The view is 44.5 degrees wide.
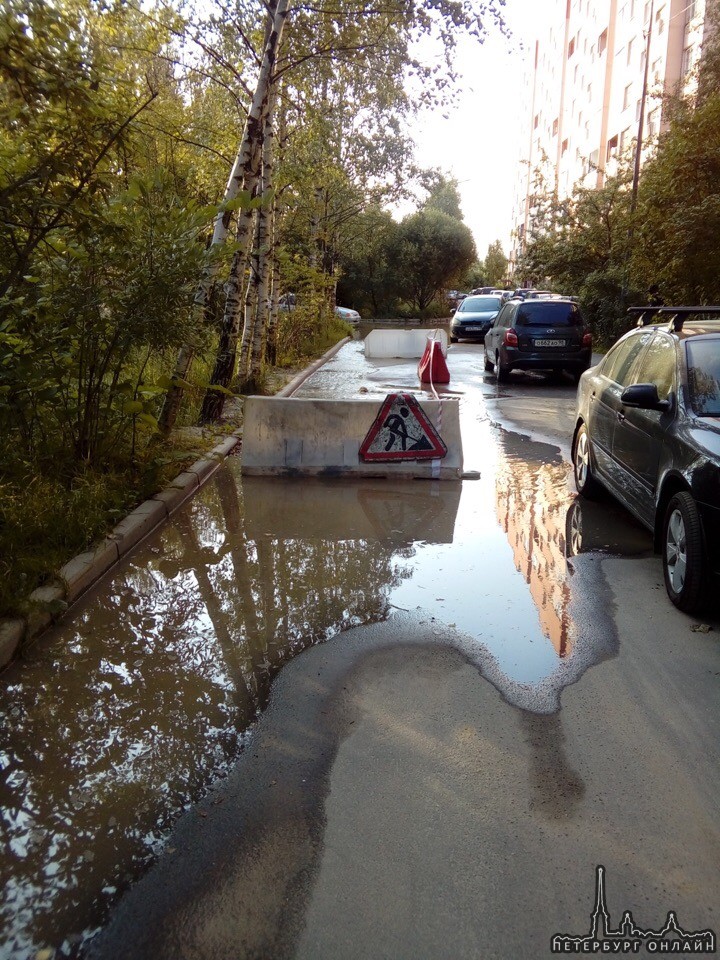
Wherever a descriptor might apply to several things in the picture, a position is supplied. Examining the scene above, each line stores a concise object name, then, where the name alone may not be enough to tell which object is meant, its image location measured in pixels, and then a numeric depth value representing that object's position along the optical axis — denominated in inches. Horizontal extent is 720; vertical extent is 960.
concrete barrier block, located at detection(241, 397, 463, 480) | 366.3
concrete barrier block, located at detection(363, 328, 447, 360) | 1038.4
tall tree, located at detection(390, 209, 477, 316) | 2142.0
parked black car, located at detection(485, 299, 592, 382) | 729.6
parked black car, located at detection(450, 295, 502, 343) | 1280.8
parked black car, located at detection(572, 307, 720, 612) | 200.1
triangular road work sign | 365.7
